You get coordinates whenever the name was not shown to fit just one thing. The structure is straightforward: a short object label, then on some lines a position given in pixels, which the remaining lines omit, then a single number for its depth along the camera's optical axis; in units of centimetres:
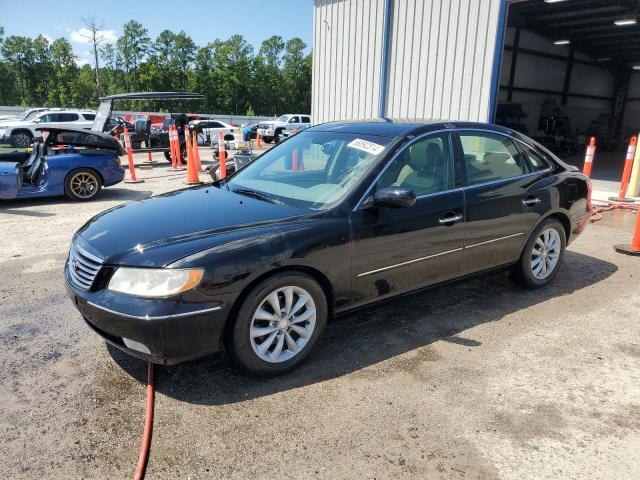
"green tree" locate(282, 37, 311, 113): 6519
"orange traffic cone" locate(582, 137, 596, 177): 867
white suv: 2000
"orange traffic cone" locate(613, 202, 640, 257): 586
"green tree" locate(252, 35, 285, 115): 6269
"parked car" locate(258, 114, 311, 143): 2605
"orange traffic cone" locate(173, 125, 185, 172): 1283
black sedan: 266
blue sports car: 804
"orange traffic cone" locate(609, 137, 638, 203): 930
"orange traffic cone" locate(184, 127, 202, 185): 1078
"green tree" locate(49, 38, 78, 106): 5430
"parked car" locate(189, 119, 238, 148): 2255
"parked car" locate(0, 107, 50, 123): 2242
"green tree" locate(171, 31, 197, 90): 6369
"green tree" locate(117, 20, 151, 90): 6469
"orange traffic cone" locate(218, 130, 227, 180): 792
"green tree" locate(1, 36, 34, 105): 5691
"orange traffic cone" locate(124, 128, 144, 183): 1134
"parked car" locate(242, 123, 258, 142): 2623
